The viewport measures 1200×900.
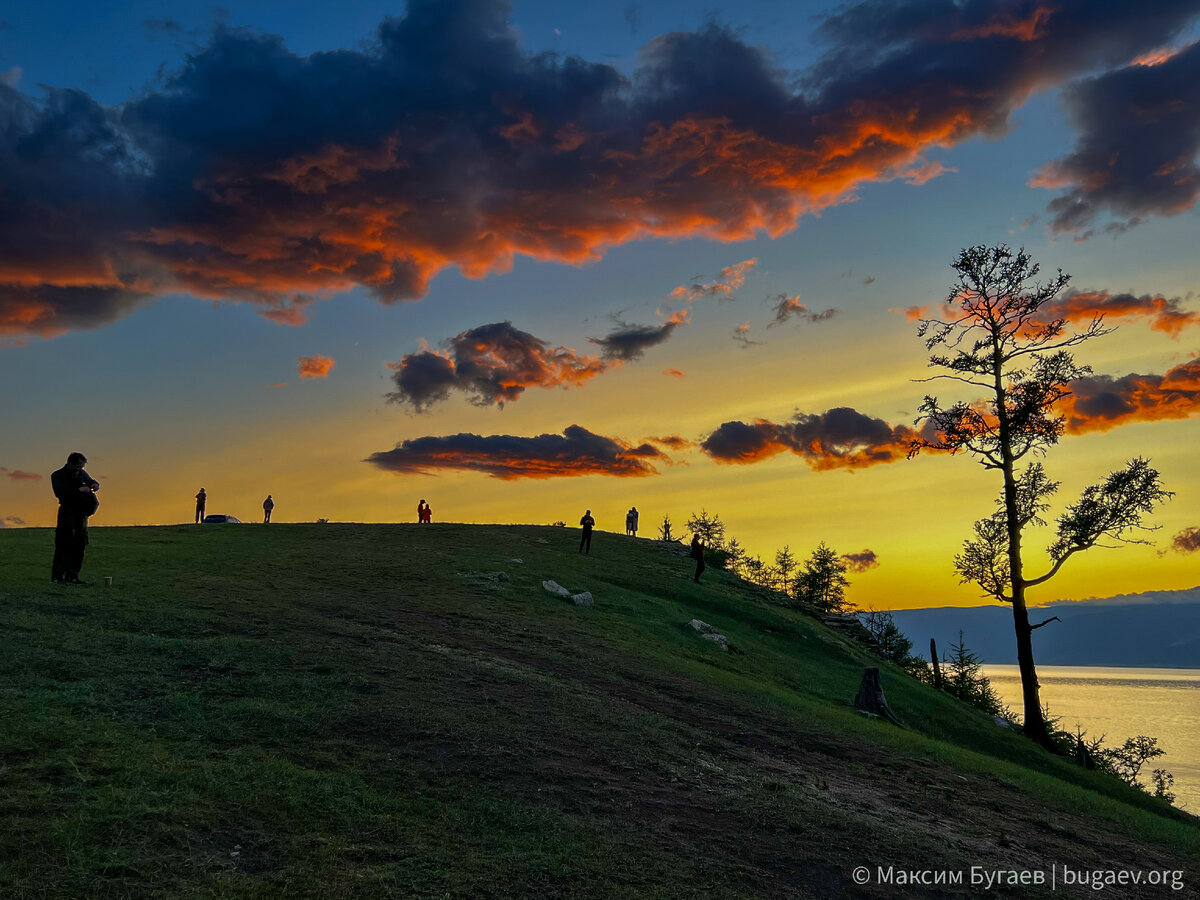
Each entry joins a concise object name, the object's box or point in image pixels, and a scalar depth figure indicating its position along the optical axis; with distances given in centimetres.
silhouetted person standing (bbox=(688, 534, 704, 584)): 4212
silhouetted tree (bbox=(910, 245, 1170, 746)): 3428
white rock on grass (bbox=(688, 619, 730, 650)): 2973
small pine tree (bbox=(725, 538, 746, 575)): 10788
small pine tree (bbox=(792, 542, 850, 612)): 8188
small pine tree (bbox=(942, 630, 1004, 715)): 4884
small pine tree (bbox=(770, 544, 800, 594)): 10650
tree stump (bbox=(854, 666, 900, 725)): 2614
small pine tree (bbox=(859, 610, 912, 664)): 5309
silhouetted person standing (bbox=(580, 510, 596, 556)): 4516
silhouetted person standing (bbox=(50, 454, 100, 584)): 1909
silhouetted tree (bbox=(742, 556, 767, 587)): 10911
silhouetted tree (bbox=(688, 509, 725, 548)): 11194
